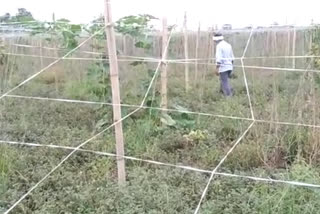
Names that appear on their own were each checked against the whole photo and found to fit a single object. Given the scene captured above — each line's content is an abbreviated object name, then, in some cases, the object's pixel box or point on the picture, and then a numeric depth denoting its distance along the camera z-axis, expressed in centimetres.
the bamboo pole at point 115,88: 307
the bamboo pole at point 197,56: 663
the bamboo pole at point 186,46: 656
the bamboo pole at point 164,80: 434
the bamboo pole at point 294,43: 769
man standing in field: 658
